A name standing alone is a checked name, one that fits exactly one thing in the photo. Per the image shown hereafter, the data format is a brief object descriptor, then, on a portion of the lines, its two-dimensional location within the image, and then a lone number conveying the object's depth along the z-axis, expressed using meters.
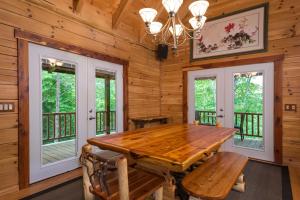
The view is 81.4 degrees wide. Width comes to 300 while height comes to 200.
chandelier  1.95
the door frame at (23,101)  2.27
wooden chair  1.14
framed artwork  3.44
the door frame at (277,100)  3.22
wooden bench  1.35
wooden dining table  1.25
